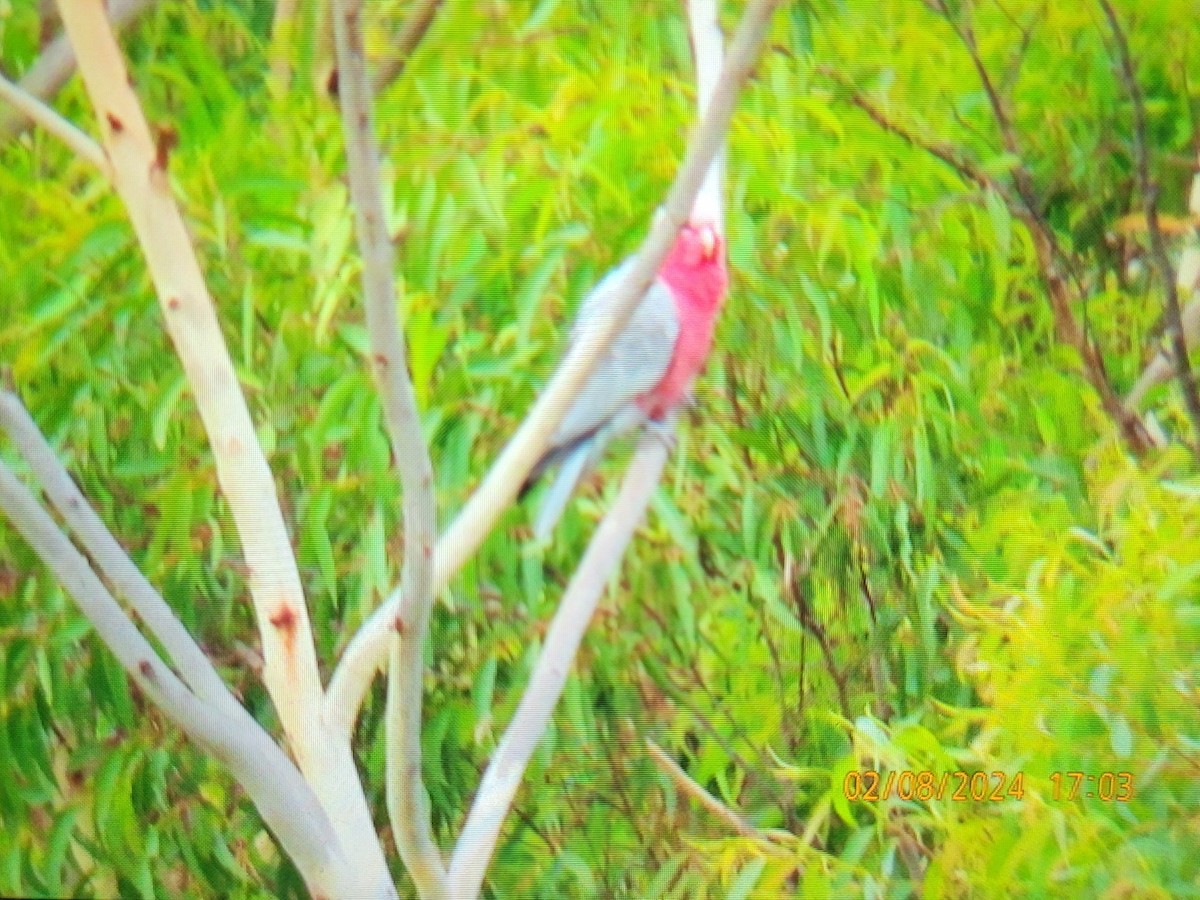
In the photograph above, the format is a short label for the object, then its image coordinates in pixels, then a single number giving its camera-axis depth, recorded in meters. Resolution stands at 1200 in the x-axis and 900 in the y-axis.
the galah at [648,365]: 16.26
